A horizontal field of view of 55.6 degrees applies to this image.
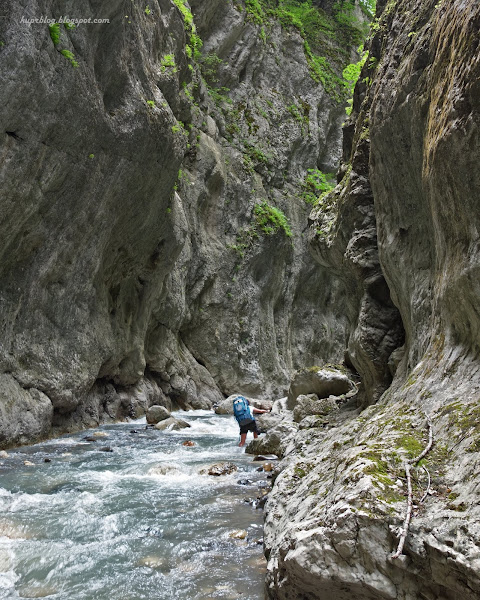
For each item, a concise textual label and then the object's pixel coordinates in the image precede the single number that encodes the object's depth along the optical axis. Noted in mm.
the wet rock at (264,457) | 9719
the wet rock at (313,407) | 11180
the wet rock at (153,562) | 4660
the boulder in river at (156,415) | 16516
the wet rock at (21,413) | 10742
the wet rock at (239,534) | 5402
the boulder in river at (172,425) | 15086
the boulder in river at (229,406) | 20891
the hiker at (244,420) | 11805
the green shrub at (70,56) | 11031
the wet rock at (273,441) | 10193
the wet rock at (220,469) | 8500
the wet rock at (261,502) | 6523
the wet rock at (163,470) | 8656
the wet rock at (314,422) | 8867
